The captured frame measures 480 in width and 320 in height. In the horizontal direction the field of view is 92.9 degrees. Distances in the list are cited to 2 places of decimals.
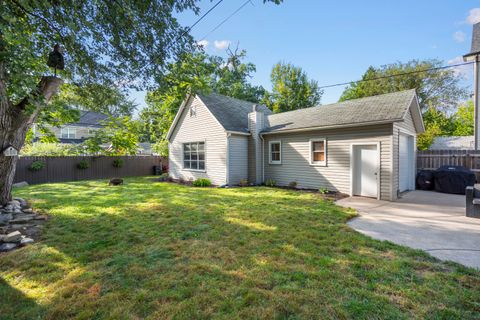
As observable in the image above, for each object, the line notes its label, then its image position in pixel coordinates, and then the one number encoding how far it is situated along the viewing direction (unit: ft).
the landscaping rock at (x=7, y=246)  12.66
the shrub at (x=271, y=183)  37.17
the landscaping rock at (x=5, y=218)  17.08
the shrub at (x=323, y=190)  30.28
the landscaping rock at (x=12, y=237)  13.28
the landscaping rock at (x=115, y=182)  40.04
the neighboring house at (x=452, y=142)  58.85
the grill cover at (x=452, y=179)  28.99
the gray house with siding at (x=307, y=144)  27.07
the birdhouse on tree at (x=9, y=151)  18.39
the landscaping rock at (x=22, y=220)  17.35
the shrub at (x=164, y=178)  48.80
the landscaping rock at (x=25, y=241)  13.49
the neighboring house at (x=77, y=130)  88.79
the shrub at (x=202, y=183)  39.36
